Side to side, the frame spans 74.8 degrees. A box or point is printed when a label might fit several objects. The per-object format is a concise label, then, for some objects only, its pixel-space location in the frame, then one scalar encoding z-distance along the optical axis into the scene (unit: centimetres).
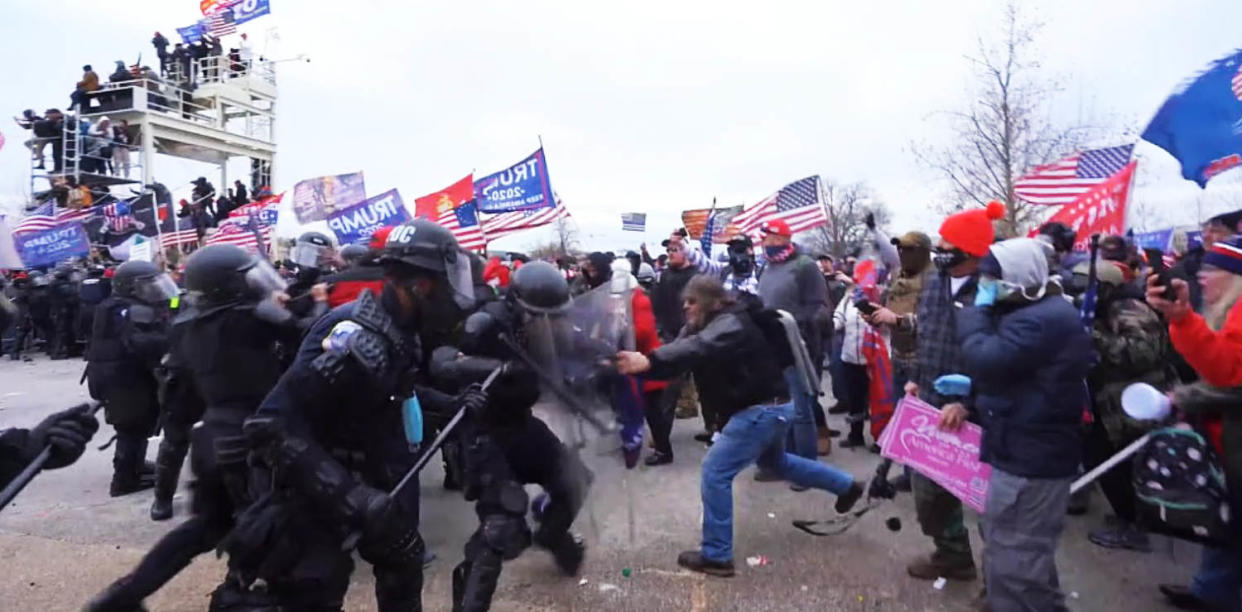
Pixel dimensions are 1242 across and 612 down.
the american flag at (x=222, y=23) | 2715
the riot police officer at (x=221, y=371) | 369
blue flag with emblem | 514
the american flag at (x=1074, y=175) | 594
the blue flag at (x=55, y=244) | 1412
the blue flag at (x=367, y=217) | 1185
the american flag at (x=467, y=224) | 1125
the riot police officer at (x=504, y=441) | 363
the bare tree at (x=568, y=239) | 3582
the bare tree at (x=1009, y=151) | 1571
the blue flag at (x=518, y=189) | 1176
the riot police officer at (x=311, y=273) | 500
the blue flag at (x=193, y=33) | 2852
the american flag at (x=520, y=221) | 1202
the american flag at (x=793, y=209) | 1014
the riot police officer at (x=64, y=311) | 1529
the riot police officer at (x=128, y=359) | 610
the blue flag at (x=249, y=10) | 2664
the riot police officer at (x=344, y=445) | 285
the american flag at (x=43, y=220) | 1500
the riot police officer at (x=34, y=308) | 1561
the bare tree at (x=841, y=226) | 4416
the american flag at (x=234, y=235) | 1361
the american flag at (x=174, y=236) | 1563
